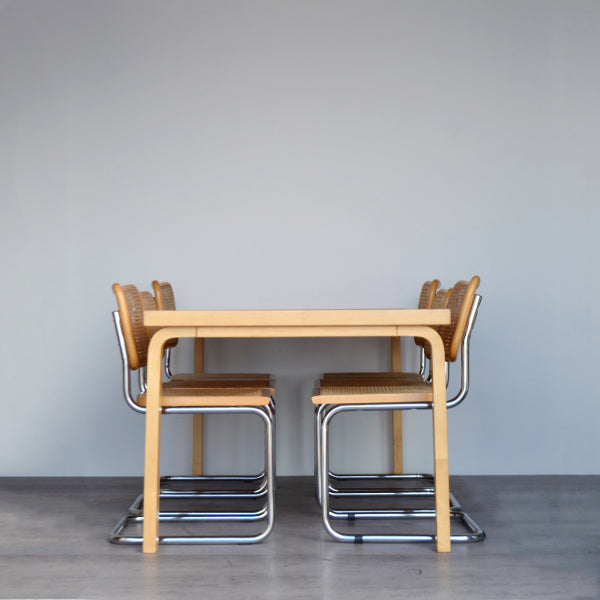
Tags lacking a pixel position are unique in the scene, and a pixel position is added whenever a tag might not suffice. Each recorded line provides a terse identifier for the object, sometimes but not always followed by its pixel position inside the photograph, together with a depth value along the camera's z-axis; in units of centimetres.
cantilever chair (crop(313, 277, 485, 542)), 213
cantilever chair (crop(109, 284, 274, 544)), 213
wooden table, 206
